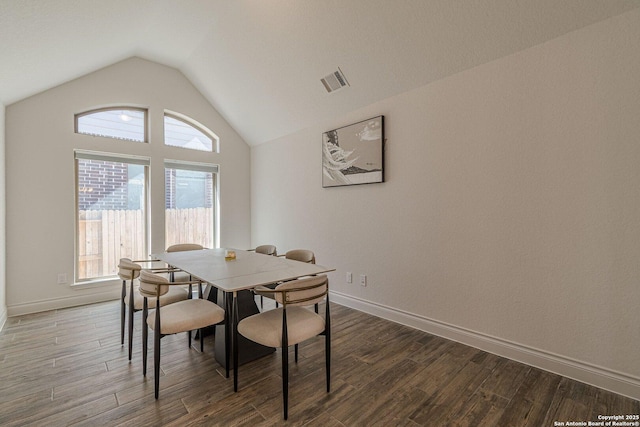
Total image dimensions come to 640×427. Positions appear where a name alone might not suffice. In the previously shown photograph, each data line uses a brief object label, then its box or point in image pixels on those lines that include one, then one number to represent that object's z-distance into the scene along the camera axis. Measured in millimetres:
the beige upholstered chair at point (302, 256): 2946
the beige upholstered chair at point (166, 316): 1893
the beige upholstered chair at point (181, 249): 3111
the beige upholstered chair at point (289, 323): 1731
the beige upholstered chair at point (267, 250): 3420
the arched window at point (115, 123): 3867
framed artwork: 3254
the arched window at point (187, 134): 4578
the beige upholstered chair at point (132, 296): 2385
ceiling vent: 3236
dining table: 1985
